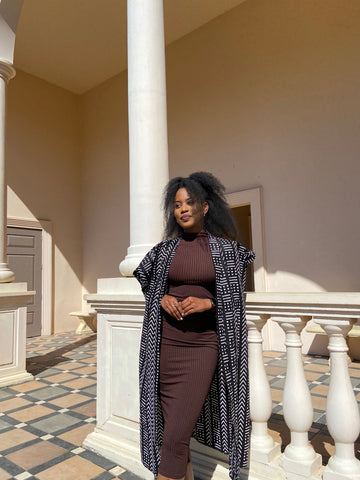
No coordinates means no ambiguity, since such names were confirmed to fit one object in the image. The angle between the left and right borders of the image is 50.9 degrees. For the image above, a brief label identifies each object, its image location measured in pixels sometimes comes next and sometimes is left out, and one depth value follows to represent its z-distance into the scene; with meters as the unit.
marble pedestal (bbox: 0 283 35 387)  4.85
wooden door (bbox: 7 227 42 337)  8.48
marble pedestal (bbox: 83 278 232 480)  2.58
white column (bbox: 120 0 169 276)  2.70
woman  1.69
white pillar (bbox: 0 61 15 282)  5.05
